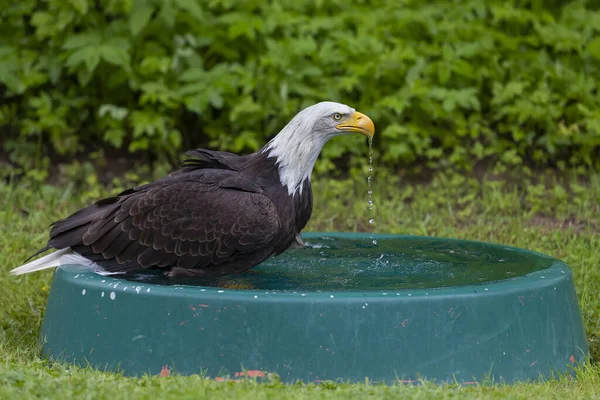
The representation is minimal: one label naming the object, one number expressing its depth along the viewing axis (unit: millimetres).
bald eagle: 9875
